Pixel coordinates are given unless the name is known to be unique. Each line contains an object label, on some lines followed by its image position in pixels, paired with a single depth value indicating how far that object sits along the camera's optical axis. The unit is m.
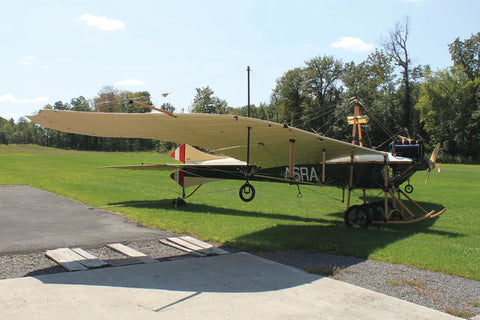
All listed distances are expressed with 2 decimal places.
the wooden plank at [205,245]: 8.06
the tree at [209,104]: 85.75
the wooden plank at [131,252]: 7.34
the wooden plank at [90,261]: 6.72
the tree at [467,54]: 69.16
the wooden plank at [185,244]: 8.30
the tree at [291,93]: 81.12
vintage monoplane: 7.89
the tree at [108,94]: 105.53
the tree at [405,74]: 63.34
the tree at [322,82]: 77.50
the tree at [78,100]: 133.60
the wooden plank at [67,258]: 6.55
